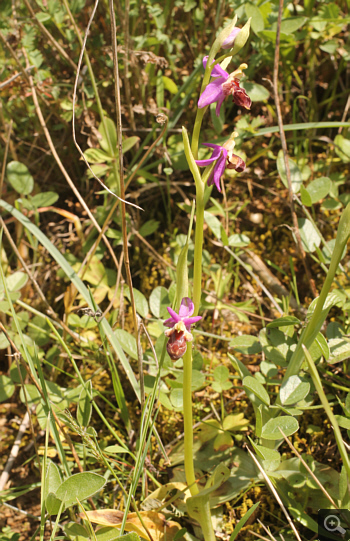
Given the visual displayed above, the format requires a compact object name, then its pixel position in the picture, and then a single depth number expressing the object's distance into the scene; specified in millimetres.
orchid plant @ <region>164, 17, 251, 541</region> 283
